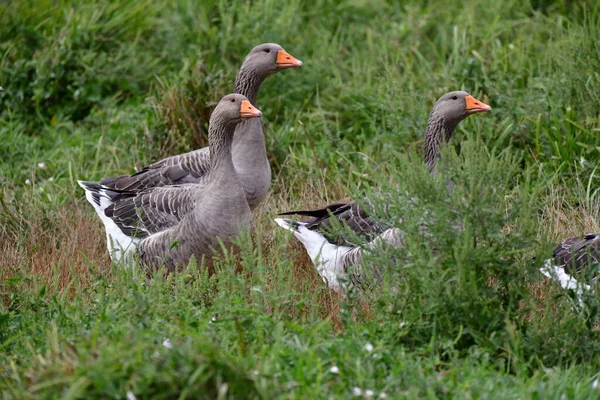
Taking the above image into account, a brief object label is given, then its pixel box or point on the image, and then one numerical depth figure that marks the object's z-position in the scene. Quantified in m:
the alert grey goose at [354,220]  12.34
